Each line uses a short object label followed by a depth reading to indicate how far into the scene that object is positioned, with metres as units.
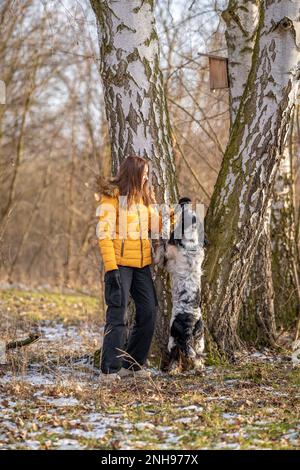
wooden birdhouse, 14.80
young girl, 11.60
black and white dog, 11.94
